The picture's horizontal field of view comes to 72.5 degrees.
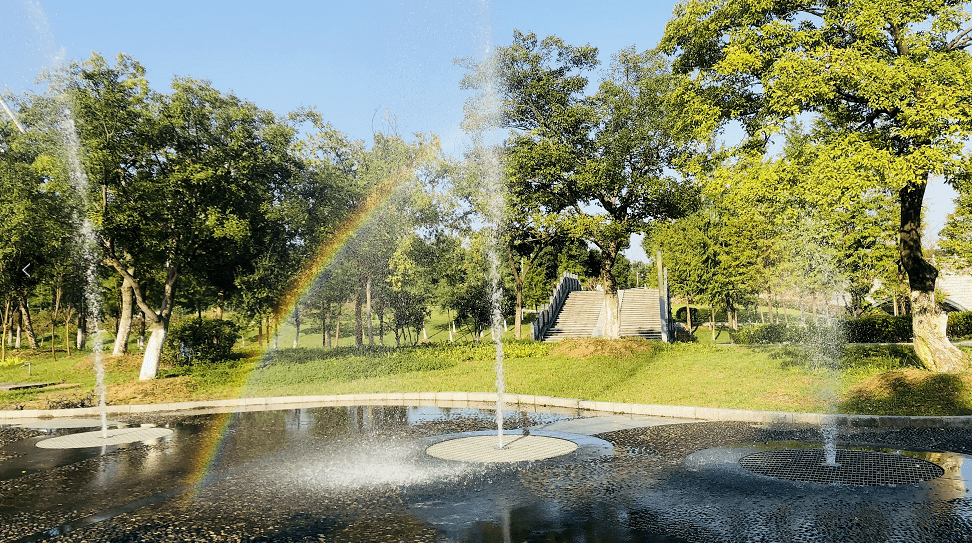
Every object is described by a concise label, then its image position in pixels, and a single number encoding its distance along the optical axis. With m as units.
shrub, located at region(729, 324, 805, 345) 33.01
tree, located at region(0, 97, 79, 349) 20.52
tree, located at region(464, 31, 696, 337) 25.28
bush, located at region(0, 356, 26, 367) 32.70
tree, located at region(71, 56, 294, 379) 20.11
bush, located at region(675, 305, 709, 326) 64.80
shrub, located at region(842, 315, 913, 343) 30.27
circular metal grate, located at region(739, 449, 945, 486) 7.77
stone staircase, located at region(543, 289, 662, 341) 36.47
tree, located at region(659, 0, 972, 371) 13.80
